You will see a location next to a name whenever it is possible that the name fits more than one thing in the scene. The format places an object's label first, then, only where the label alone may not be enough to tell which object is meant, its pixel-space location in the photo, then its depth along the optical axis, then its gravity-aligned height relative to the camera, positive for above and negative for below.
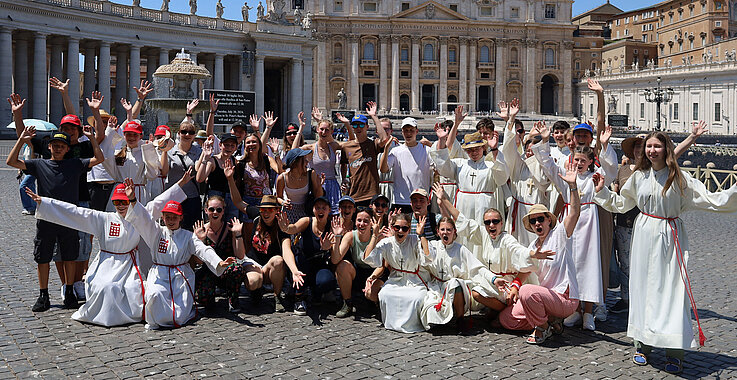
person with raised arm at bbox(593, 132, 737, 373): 5.96 -0.57
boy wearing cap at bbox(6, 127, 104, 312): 7.55 +0.01
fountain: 20.59 +3.56
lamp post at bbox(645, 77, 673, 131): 51.99 +8.15
